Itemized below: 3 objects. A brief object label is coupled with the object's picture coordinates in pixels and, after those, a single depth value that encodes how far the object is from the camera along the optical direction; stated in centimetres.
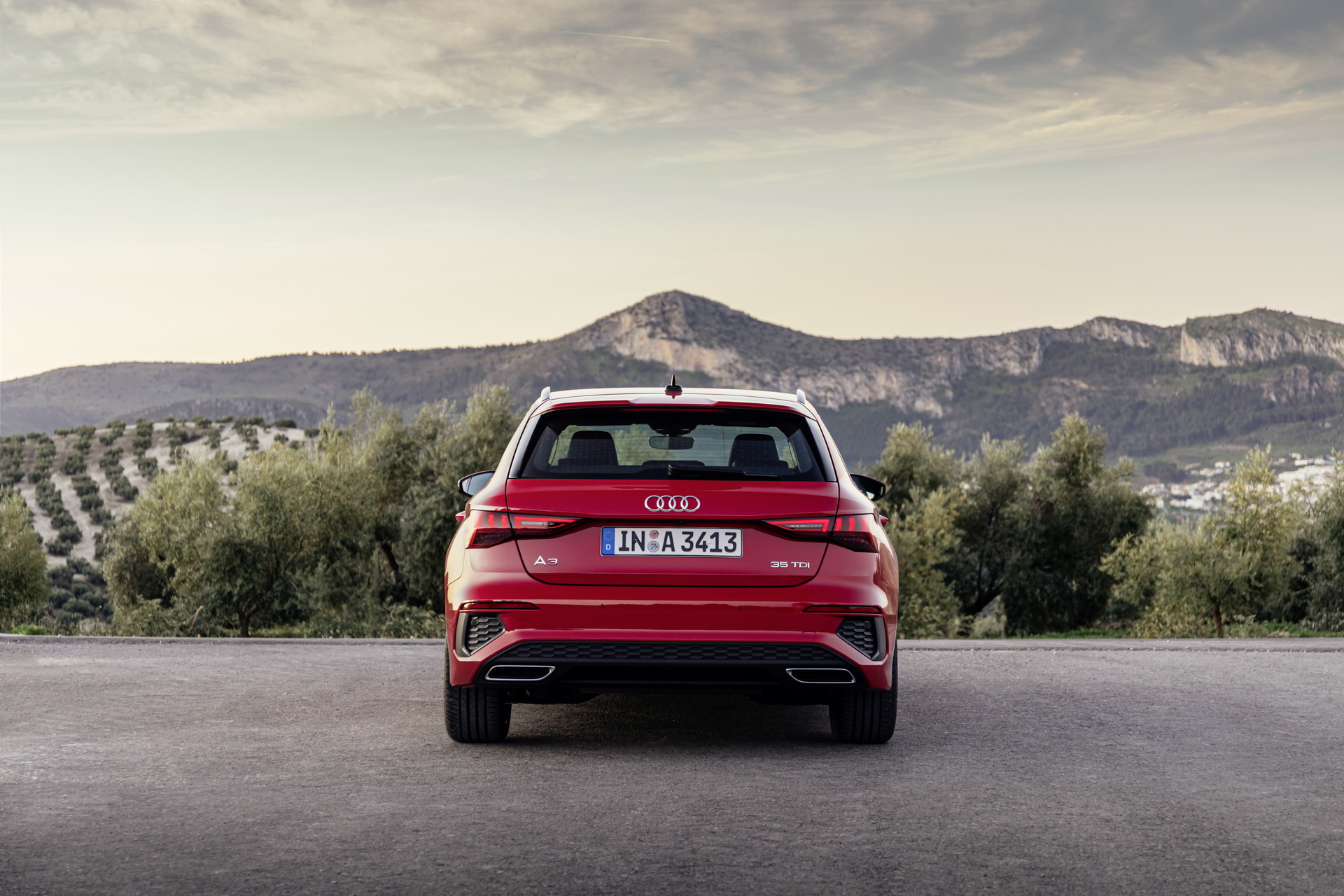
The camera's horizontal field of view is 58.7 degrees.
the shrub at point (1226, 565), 3281
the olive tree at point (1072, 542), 4397
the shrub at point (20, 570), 3944
